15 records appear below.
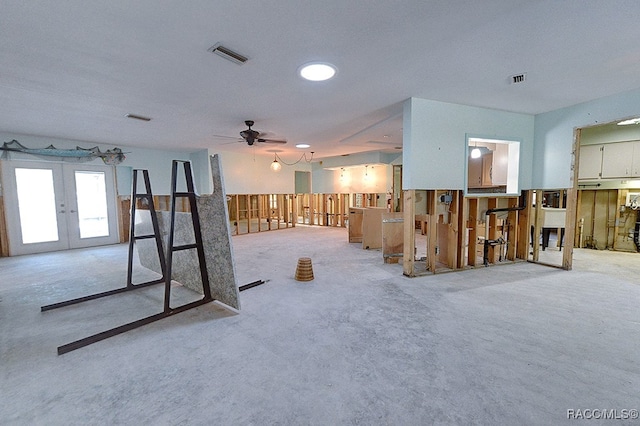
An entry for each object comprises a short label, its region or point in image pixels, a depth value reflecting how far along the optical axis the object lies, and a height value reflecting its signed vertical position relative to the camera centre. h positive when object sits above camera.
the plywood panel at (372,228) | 5.83 -0.75
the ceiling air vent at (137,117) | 4.16 +1.31
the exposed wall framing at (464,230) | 3.88 -0.62
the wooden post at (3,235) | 5.31 -0.70
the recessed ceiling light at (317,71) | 2.60 +1.28
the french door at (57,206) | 5.46 -0.14
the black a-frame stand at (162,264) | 2.24 -0.74
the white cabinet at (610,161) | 5.03 +0.59
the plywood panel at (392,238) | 4.68 -0.78
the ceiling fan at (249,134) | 4.54 +1.07
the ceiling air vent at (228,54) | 2.26 +1.28
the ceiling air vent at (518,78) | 2.87 +1.25
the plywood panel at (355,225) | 6.61 -0.77
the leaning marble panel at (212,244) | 2.54 -0.50
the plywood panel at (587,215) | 5.80 -0.54
